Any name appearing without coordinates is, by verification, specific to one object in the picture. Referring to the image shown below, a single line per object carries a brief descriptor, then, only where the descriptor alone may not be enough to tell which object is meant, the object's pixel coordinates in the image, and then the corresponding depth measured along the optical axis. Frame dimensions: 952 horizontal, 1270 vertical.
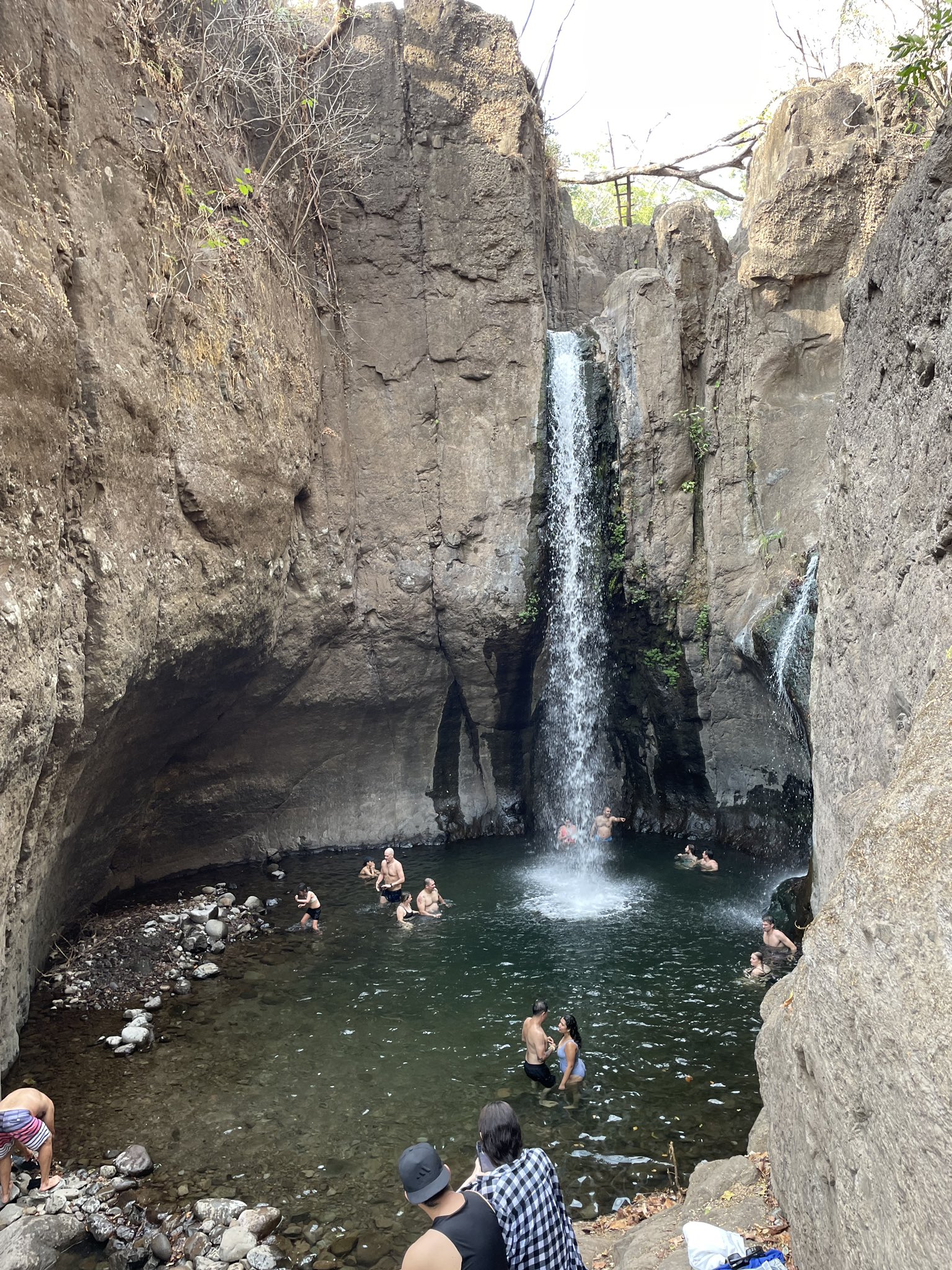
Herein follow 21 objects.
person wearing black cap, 2.91
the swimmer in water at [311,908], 11.80
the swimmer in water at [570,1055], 7.66
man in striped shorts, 6.30
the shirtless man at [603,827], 15.30
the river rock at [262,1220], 5.99
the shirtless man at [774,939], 10.06
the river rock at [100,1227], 6.00
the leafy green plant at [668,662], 15.68
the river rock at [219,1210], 6.11
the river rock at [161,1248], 5.78
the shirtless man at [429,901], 12.36
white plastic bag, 3.83
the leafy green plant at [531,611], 15.66
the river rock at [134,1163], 6.67
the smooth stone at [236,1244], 5.76
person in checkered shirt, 3.19
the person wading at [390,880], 12.64
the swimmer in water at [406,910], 12.02
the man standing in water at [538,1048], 7.75
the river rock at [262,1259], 5.66
